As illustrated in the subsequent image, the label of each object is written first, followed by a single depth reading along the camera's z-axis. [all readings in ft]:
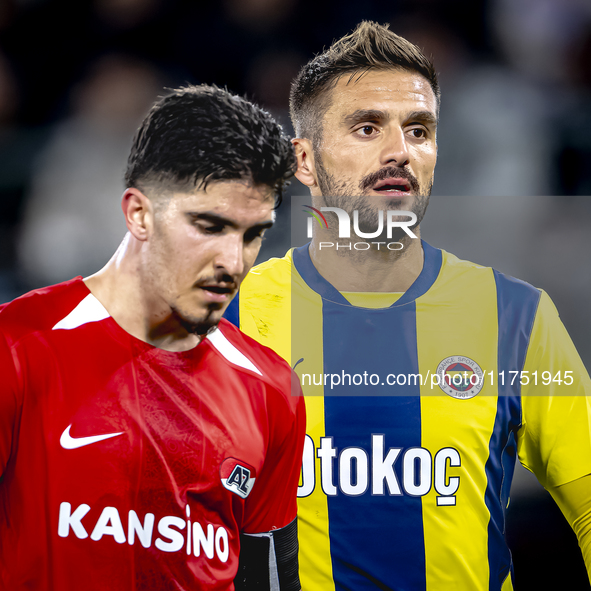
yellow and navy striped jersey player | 25.72
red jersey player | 25.16
